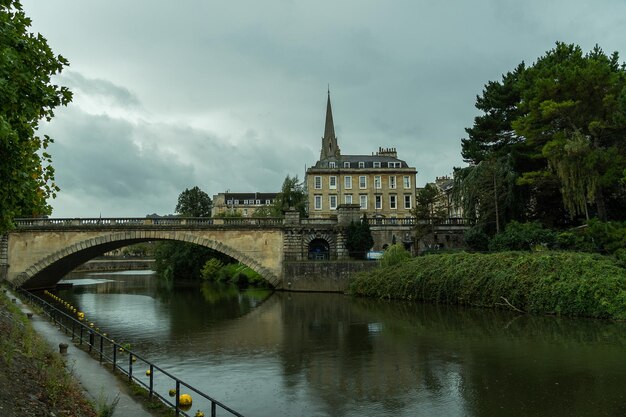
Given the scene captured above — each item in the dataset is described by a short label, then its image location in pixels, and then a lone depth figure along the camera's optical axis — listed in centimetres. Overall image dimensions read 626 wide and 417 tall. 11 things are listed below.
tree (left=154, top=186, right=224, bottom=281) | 6819
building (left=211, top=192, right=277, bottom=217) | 12175
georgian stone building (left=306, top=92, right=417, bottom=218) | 7288
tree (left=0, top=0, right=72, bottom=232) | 1056
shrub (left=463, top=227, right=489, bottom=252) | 4081
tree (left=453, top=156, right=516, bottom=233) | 3953
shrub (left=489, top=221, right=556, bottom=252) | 3438
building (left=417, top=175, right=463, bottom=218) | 9296
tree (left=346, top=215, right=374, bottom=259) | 4478
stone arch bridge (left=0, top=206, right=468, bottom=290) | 4425
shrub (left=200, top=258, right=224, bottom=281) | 6353
